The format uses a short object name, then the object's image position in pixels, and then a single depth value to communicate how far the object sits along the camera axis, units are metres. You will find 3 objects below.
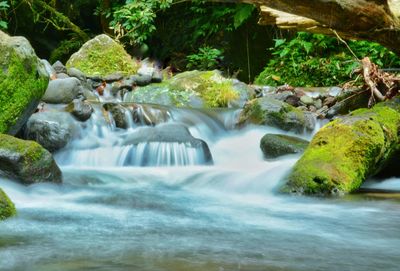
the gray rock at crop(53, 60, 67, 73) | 9.73
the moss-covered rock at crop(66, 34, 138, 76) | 11.10
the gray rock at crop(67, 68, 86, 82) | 9.73
